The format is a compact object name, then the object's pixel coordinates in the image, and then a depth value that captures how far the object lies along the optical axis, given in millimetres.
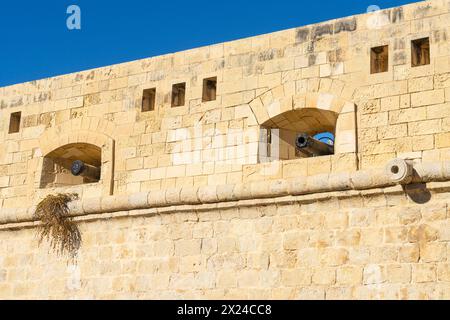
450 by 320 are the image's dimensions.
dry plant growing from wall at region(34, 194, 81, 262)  19609
